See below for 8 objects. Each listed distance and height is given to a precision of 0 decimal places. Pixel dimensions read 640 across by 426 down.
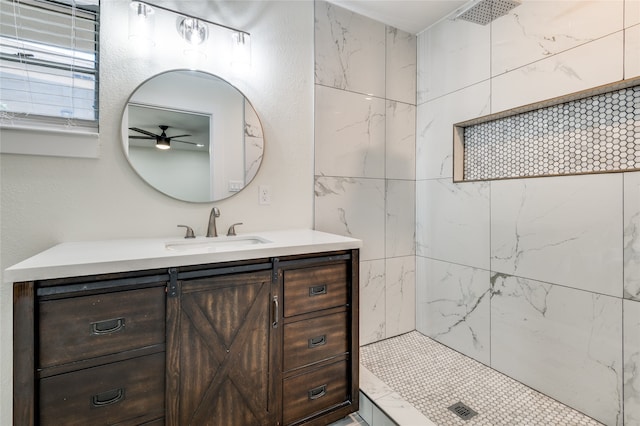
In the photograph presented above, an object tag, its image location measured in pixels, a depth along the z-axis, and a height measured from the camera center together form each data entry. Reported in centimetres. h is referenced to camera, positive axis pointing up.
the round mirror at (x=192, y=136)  158 +41
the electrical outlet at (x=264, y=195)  192 +8
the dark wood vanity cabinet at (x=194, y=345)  99 -55
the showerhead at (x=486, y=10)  166 +115
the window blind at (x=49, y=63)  135 +68
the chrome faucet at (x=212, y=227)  169 -11
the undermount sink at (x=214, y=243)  152 -19
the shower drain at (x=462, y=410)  154 -106
